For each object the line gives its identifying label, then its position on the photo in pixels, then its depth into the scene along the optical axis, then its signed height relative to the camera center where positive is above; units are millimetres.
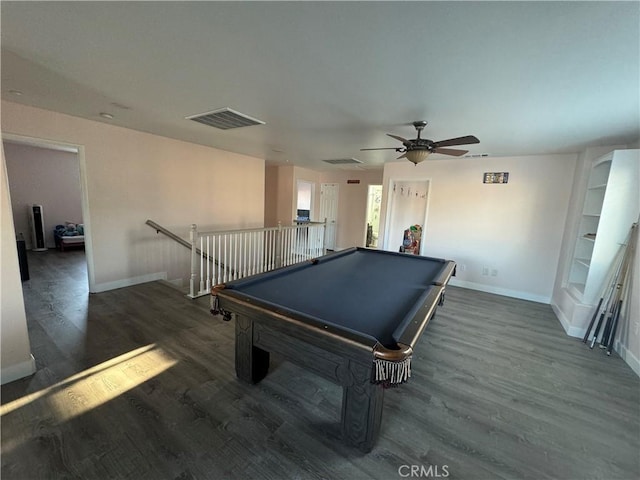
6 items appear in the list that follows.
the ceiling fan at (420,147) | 2693 +645
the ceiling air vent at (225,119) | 2881 +950
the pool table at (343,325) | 1385 -745
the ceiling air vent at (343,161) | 5506 +963
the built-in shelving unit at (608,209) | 2928 +102
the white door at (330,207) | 7917 -88
